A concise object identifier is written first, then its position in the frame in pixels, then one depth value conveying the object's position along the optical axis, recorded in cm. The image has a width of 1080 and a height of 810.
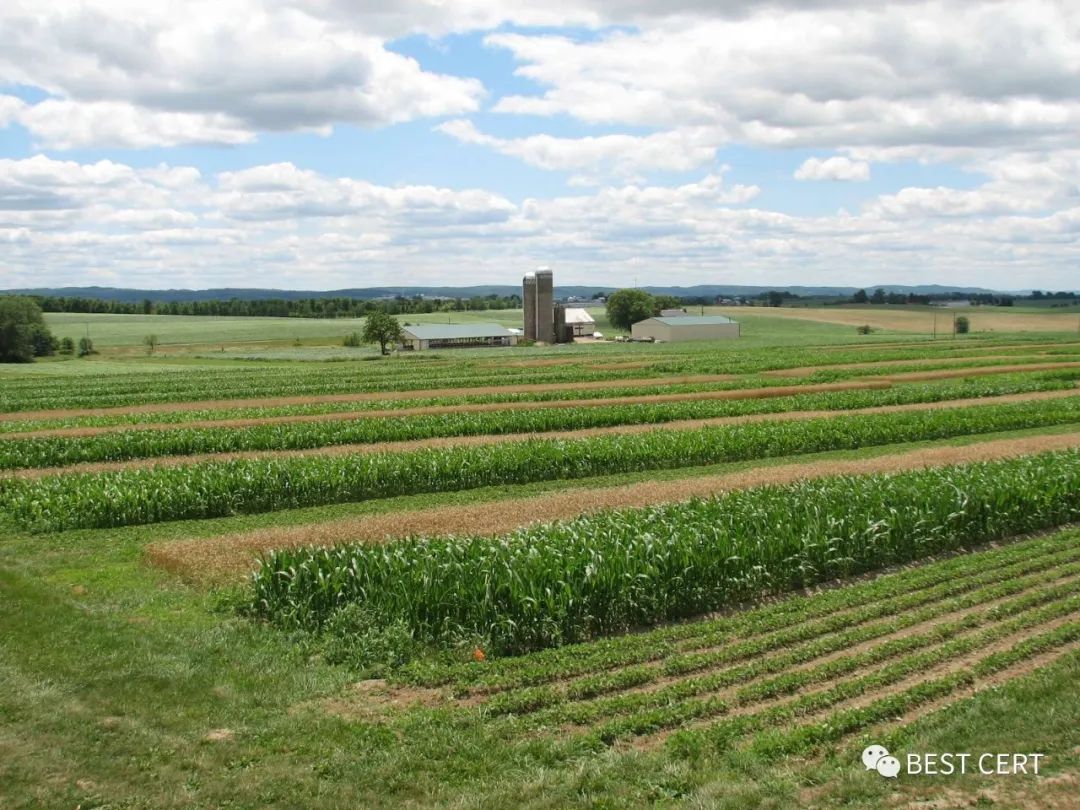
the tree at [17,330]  10831
